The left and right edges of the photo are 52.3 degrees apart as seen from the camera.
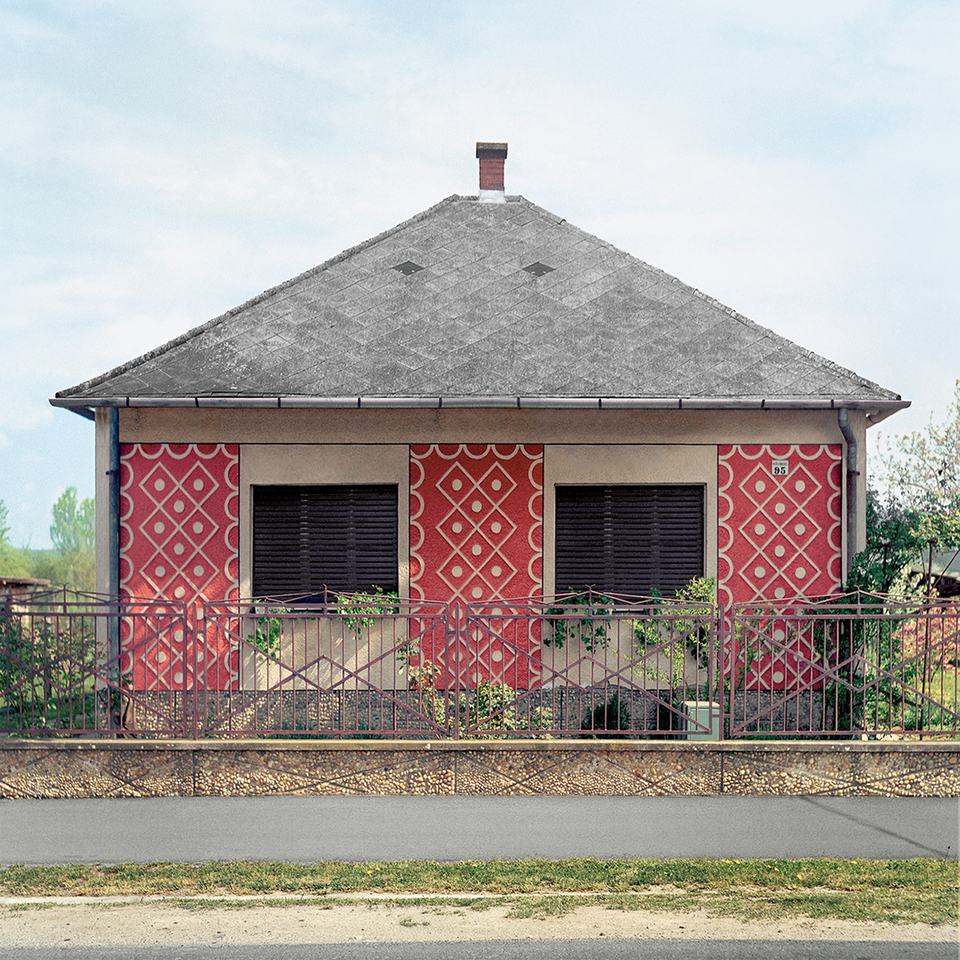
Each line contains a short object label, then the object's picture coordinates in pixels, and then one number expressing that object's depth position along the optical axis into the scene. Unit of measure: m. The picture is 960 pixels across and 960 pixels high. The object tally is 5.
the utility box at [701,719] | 9.14
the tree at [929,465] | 24.36
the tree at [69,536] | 49.78
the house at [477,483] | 11.54
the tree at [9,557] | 43.41
